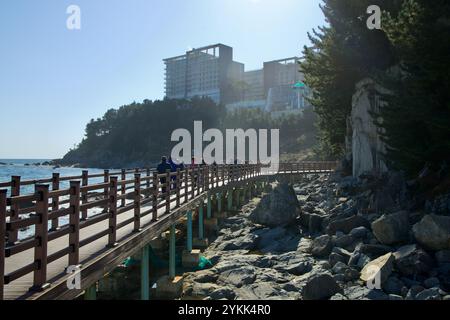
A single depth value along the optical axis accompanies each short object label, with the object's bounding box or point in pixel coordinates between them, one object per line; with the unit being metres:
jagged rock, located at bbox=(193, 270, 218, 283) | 12.26
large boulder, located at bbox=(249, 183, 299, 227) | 18.75
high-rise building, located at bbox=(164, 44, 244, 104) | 176.25
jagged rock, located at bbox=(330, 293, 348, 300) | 9.34
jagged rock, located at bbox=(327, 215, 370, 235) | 14.85
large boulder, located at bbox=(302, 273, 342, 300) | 9.70
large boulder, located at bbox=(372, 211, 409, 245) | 12.12
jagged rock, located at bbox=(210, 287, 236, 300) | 10.44
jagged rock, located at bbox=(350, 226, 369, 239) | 13.57
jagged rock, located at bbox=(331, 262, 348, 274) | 11.09
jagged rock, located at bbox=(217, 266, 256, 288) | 11.80
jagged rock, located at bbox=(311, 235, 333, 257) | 13.53
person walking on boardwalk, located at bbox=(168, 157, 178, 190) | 16.08
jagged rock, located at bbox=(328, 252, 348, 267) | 12.03
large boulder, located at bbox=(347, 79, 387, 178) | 23.95
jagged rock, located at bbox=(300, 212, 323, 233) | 17.57
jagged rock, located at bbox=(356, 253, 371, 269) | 11.16
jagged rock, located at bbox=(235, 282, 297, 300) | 10.52
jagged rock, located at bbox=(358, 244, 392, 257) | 11.78
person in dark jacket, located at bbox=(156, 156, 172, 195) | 14.84
